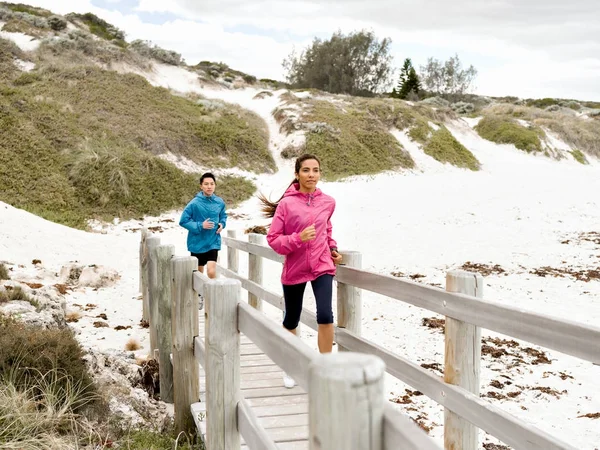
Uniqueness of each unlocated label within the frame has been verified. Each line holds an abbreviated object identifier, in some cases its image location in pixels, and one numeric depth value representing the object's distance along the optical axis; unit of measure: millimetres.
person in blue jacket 8016
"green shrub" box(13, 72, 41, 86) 24953
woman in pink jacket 4531
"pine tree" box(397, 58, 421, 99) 57344
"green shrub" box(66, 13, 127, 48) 42469
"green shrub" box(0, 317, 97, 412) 4211
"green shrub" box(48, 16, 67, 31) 37000
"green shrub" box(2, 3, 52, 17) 41906
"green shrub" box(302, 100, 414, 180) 27891
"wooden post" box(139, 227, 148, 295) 9002
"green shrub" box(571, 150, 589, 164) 42094
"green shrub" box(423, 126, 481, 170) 32656
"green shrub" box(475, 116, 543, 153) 39969
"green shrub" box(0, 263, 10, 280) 8492
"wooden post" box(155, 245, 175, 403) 5578
